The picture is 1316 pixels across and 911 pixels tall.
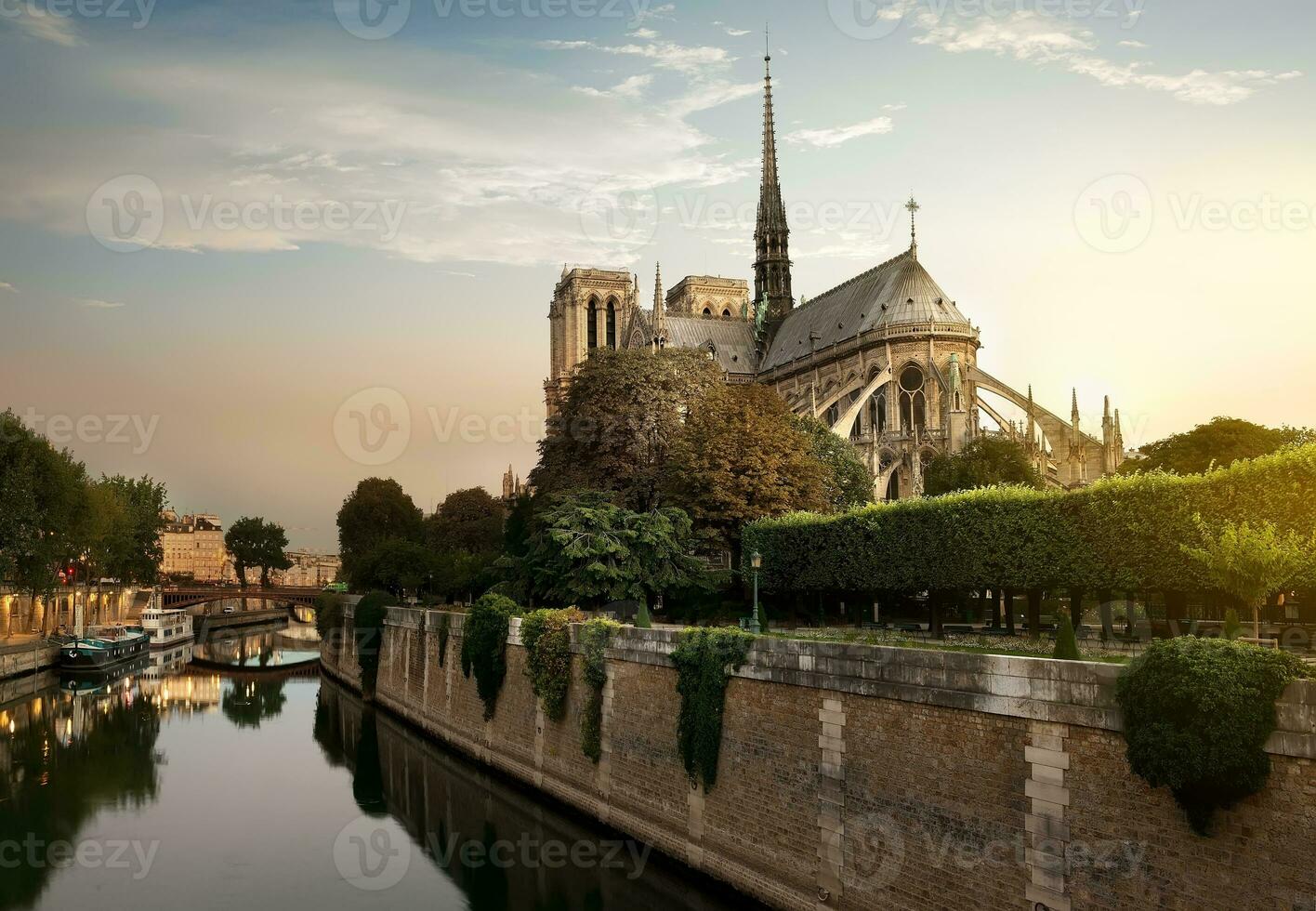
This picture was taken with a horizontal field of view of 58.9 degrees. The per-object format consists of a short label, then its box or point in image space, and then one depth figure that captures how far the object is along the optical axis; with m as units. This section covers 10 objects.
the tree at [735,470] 40.19
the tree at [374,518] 100.44
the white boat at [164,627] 77.81
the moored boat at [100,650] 58.09
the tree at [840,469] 53.12
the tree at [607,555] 35.75
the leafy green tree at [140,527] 83.31
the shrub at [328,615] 60.97
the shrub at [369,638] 48.72
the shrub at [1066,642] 15.21
